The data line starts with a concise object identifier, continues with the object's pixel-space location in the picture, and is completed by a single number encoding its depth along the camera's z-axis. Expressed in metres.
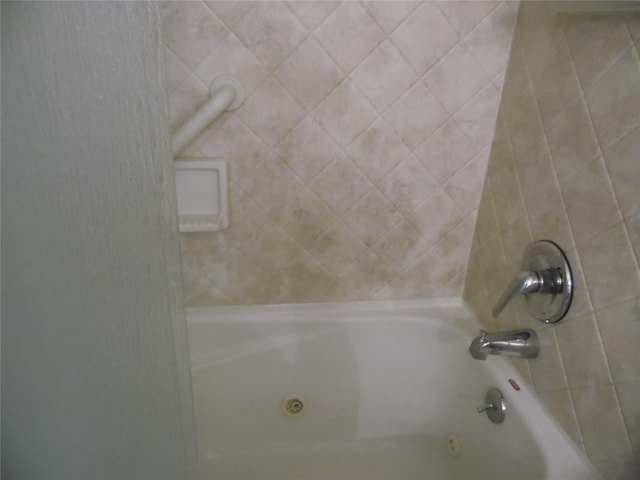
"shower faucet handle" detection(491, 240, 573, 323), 0.82
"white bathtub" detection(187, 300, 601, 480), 1.20
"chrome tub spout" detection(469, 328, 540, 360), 0.93
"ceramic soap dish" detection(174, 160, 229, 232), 1.02
